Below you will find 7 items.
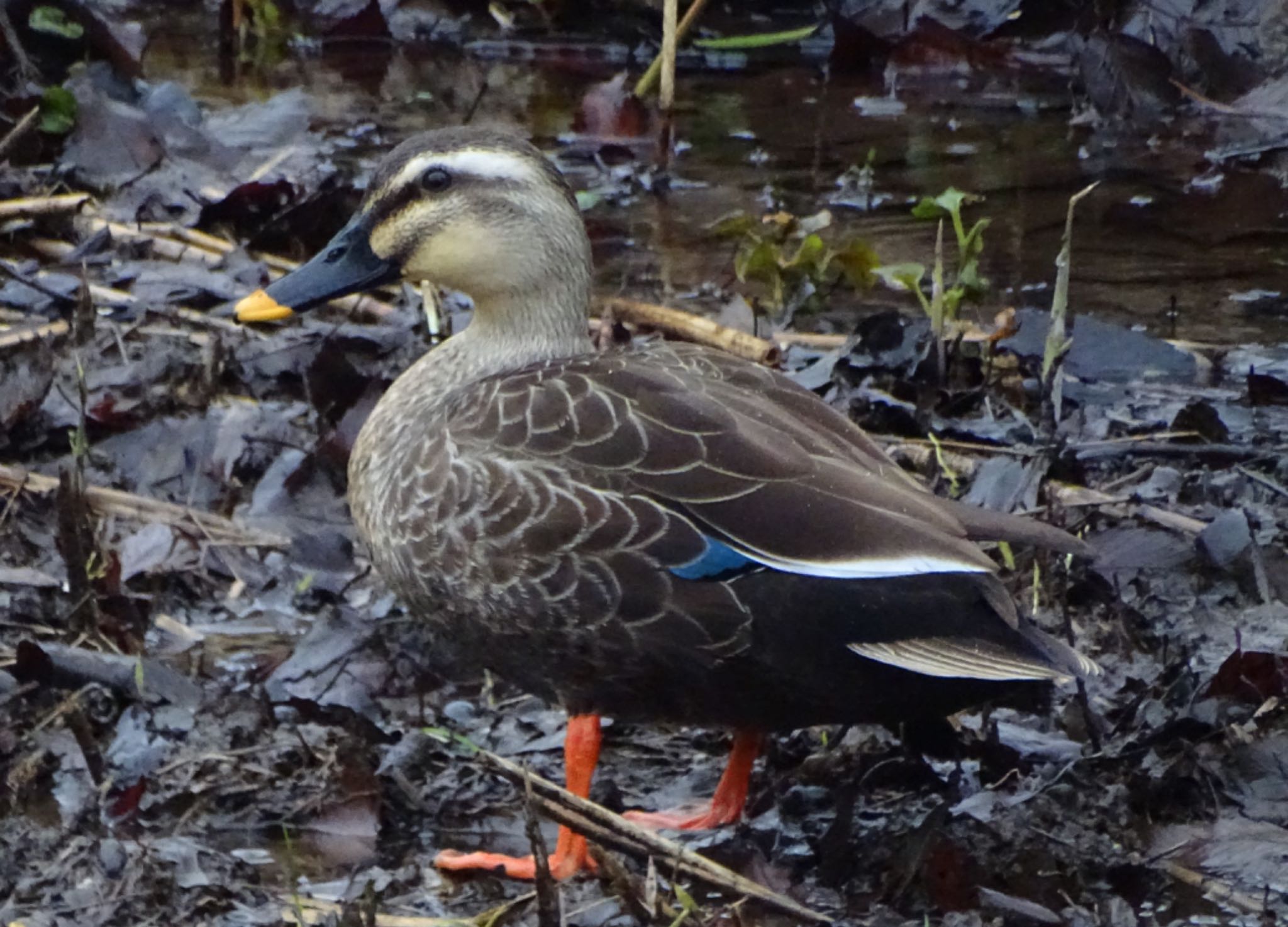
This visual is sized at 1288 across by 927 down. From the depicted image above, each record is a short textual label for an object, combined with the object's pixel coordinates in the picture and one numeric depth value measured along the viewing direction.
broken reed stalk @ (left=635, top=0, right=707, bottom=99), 16.58
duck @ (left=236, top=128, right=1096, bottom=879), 7.25
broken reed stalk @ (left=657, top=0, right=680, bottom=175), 15.93
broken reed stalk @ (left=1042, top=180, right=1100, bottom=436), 9.63
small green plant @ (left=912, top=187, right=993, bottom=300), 11.19
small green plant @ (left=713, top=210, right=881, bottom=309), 12.48
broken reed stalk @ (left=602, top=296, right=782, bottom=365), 11.33
